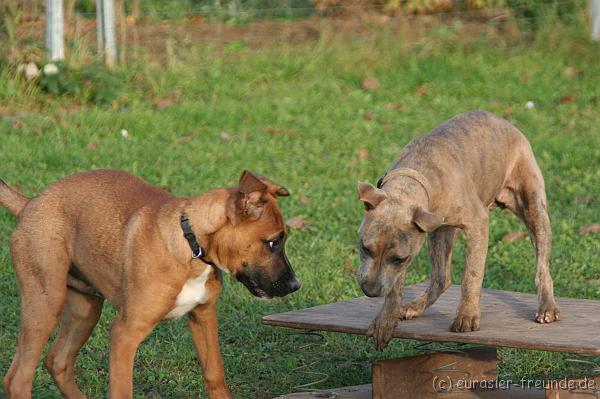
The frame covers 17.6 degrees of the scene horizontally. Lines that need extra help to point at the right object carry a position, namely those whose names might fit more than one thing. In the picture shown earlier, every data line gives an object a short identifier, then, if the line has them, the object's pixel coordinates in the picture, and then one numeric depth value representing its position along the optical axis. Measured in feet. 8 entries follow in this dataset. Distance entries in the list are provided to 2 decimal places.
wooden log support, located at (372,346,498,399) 38.36
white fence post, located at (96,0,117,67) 80.23
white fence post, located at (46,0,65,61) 76.95
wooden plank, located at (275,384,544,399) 39.45
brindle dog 35.43
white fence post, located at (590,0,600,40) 85.17
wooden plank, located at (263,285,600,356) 34.07
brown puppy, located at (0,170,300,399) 36.03
